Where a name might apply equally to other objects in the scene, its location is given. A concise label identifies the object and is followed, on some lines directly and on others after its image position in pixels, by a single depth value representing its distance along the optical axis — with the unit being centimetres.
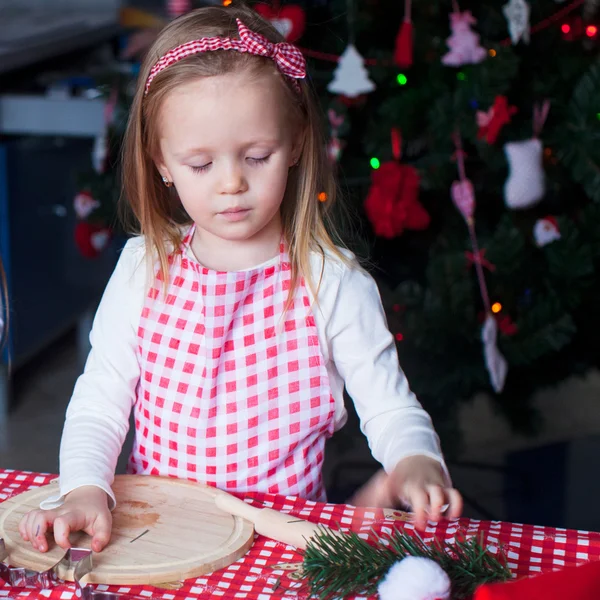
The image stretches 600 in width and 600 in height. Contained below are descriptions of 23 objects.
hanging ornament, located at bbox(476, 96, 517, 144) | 232
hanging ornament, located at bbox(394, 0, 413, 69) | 234
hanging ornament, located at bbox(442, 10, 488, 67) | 234
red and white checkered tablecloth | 81
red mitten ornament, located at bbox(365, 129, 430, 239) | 241
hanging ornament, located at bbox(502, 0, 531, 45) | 228
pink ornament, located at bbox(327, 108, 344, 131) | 245
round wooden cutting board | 82
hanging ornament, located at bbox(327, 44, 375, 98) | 230
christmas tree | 239
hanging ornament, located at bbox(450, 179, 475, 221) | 247
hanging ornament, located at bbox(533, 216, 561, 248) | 255
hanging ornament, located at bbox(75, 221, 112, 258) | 298
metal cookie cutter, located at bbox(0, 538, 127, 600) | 79
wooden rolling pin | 88
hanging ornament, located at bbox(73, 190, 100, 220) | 294
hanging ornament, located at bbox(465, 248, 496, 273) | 256
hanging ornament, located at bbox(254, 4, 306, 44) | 232
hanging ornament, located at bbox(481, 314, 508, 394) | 253
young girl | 107
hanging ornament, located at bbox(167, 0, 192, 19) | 392
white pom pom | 73
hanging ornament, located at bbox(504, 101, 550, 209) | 238
